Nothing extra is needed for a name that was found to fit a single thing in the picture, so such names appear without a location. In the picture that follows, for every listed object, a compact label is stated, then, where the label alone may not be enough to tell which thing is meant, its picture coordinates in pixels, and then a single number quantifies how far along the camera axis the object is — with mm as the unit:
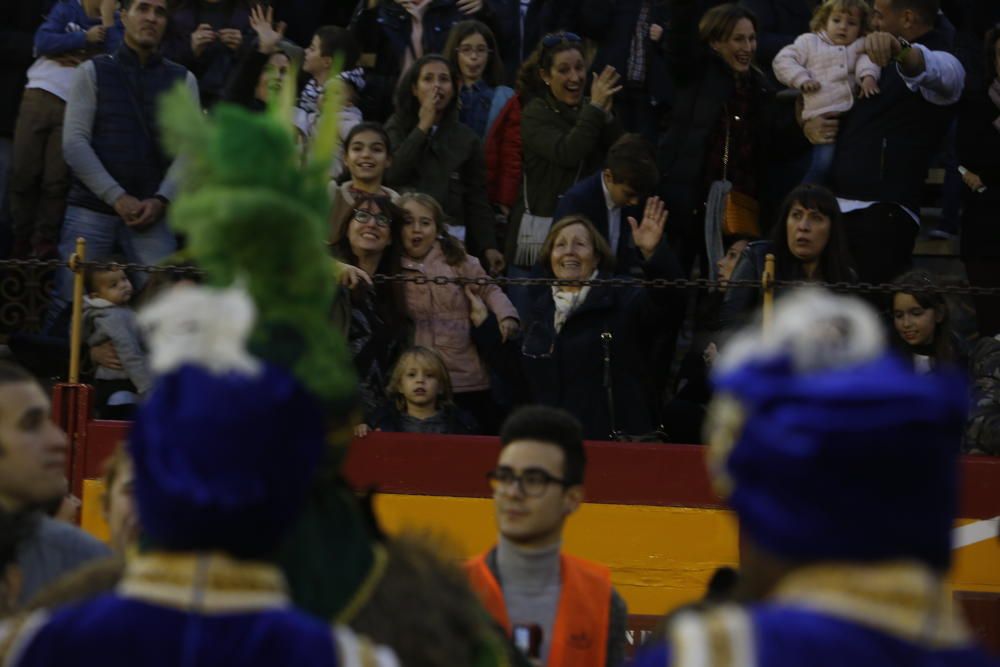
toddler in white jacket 19672
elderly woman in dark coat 16766
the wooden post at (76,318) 16234
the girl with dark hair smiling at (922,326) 16375
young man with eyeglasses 11336
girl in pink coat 17344
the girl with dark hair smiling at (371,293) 16828
